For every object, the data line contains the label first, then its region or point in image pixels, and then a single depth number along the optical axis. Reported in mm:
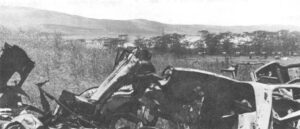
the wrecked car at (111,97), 4824
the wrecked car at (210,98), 4793
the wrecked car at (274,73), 6766
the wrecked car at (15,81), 5141
